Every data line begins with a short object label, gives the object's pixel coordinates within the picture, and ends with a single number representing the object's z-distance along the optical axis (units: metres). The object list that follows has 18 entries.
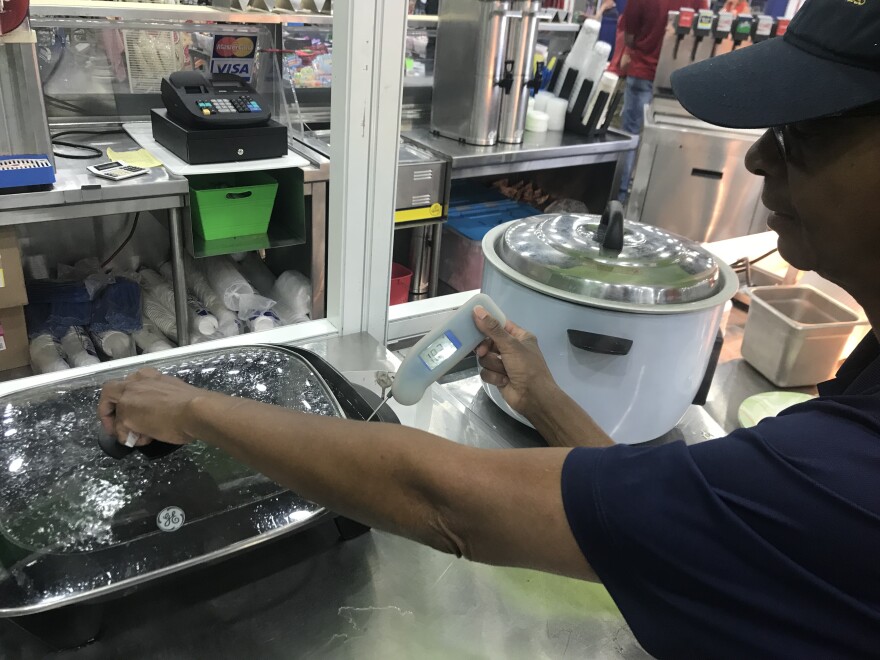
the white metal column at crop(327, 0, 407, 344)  0.96
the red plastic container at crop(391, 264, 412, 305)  2.56
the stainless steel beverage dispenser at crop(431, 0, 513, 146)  2.52
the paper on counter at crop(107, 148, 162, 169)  2.02
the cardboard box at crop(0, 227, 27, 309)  1.78
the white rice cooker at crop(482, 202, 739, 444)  0.88
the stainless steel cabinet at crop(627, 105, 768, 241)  3.07
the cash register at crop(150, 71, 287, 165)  2.03
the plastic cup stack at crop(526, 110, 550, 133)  2.99
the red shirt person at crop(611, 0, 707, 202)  3.80
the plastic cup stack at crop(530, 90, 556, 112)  3.05
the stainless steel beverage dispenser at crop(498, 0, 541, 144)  2.50
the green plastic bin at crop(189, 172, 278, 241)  2.10
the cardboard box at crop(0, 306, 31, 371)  1.88
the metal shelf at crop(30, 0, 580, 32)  2.10
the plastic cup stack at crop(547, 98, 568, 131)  3.04
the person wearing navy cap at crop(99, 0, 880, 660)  0.43
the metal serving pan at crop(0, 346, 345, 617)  0.60
